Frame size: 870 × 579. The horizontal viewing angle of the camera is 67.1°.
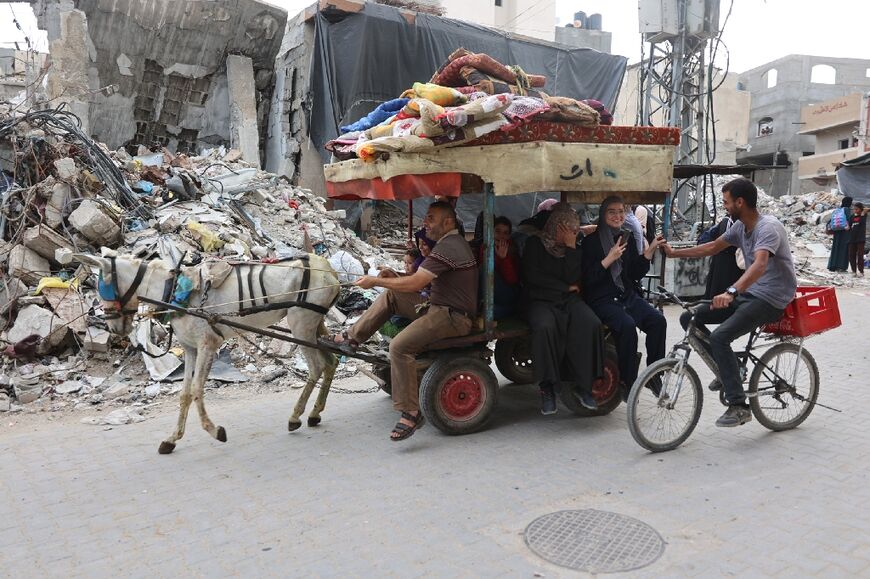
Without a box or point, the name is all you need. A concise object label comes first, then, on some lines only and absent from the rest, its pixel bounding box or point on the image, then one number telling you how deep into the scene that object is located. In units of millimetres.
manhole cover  3201
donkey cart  4711
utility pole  12570
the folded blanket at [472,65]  5367
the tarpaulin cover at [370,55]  13430
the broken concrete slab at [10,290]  7250
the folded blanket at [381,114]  5648
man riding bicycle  4422
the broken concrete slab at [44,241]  7660
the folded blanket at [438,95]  4801
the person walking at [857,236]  14806
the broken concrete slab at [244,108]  14898
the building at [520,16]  35812
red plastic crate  4691
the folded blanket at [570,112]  4805
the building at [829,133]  30484
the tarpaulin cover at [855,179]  16703
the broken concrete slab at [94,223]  8008
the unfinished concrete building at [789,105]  36656
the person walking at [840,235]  14797
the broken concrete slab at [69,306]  6988
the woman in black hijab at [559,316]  5020
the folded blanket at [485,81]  5234
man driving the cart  4766
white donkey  4523
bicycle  4539
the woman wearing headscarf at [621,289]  5137
